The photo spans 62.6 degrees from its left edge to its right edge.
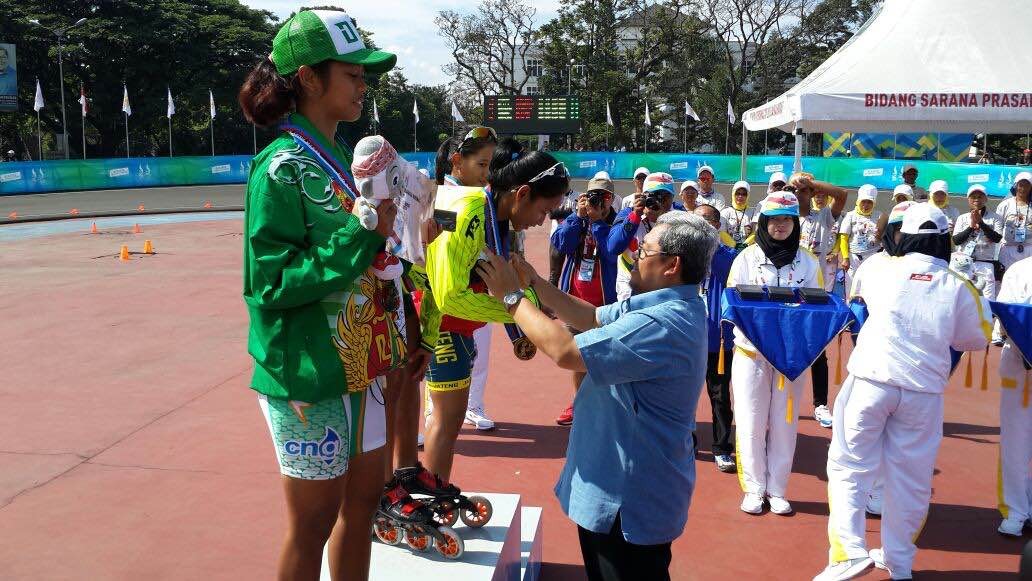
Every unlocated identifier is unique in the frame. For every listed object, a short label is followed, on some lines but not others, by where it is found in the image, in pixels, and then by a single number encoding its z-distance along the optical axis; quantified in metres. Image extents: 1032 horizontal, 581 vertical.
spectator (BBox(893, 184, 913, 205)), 10.05
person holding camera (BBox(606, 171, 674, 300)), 6.08
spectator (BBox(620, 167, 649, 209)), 9.80
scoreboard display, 36.72
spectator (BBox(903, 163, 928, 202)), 12.62
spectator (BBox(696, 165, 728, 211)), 9.91
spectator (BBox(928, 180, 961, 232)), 10.09
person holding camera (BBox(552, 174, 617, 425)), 6.37
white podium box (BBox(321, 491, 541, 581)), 3.26
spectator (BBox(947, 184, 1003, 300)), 10.04
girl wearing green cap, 2.24
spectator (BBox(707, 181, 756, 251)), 9.38
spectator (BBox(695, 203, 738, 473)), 5.72
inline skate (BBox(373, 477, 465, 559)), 3.41
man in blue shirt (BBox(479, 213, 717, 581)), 2.65
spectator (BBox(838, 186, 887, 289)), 10.28
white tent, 8.91
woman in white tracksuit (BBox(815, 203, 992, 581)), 3.95
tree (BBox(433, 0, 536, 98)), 52.84
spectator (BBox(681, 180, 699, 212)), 9.13
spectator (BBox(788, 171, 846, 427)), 6.87
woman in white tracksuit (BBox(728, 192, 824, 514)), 4.91
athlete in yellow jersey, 2.96
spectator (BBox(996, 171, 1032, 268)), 9.89
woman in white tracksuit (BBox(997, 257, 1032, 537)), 4.73
